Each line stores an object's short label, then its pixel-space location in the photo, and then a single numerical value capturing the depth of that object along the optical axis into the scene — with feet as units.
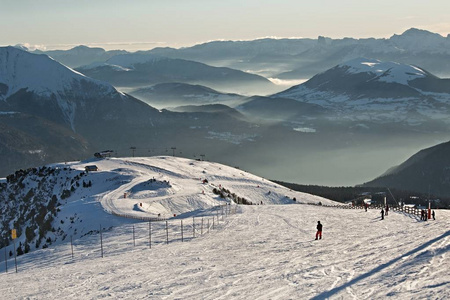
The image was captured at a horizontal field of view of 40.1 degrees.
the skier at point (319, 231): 167.32
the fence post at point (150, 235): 184.47
